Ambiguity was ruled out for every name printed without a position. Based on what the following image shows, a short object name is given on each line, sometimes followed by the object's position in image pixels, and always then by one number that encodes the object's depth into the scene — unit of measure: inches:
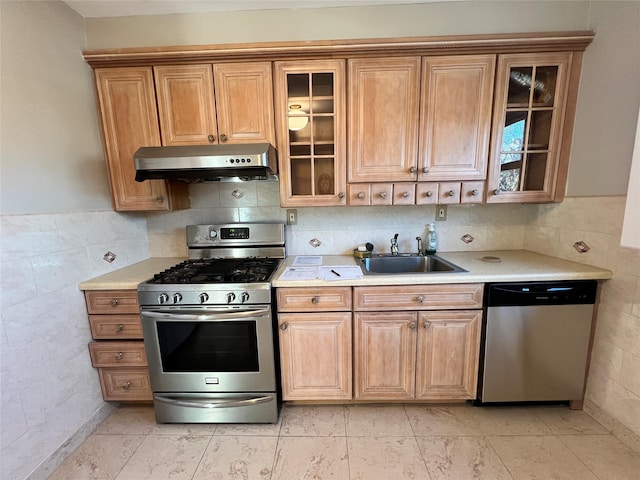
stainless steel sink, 83.4
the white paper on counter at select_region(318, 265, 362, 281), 64.9
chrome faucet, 84.7
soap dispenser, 84.1
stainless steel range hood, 62.1
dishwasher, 63.1
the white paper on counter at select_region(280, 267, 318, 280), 65.6
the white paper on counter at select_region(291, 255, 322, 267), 78.1
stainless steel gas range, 62.4
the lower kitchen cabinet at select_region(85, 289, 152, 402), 66.4
